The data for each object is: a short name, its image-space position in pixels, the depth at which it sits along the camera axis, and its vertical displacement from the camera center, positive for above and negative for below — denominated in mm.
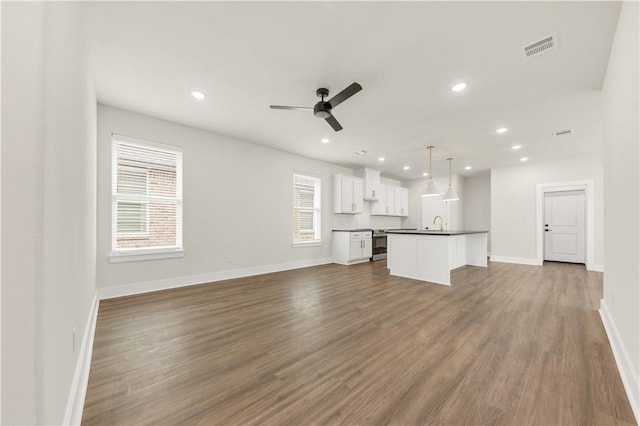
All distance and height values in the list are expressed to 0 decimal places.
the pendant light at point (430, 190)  5348 +523
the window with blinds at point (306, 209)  6152 +107
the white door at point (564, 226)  6477 -318
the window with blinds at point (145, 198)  3682 +225
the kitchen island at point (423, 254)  4387 -804
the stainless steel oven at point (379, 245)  7196 -934
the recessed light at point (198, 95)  3150 +1534
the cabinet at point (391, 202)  7957 +396
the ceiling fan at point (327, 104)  2610 +1257
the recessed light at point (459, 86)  2922 +1537
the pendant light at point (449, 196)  5698 +414
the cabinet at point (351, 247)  6441 -900
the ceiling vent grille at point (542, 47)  2199 +1554
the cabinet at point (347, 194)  6766 +541
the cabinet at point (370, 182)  7480 +964
